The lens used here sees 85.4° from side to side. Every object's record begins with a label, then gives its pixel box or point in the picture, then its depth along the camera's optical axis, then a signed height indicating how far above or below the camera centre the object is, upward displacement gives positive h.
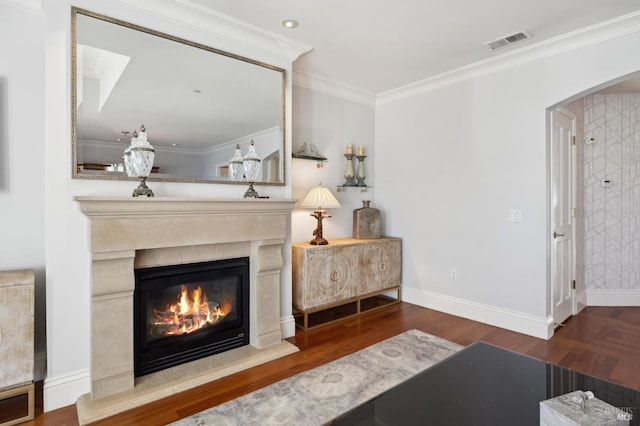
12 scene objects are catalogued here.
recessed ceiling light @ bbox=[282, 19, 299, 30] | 2.67 +1.47
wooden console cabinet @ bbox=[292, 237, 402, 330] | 3.38 -0.69
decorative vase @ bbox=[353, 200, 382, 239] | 4.16 -0.14
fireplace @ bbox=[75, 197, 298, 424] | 2.13 -0.36
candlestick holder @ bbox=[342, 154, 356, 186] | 4.26 +0.49
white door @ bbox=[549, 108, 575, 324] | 3.31 -0.02
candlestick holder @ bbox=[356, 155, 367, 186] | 4.36 +0.51
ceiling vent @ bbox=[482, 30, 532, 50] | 2.90 +1.48
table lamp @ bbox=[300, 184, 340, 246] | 3.61 +0.09
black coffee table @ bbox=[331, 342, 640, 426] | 1.32 -0.78
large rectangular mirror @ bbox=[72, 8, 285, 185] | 2.21 +0.81
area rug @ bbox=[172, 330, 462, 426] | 1.99 -1.17
